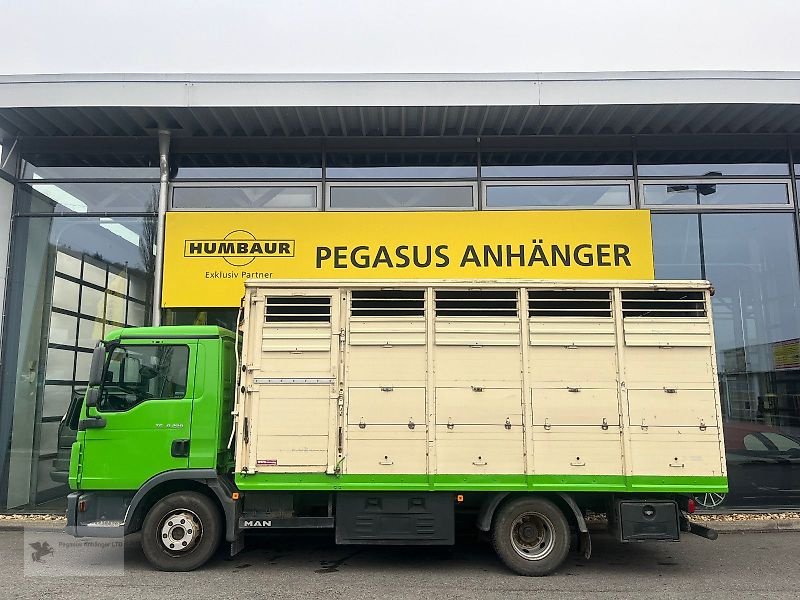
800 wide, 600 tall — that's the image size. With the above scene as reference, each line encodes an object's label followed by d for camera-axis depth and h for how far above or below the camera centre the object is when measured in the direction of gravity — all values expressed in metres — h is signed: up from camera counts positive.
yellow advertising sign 9.53 +2.36
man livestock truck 6.18 -0.22
